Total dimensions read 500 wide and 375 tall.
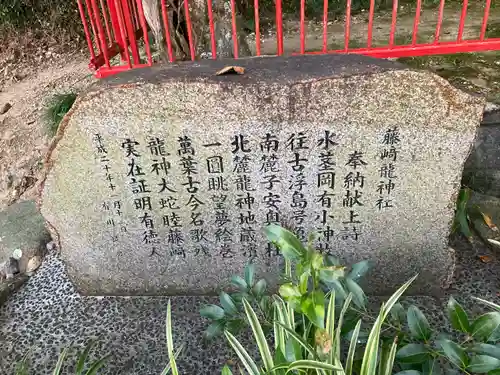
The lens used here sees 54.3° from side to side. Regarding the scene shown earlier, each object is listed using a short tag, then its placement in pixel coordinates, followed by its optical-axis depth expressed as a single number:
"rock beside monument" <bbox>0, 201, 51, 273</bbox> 2.76
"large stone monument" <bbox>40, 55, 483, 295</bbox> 1.82
